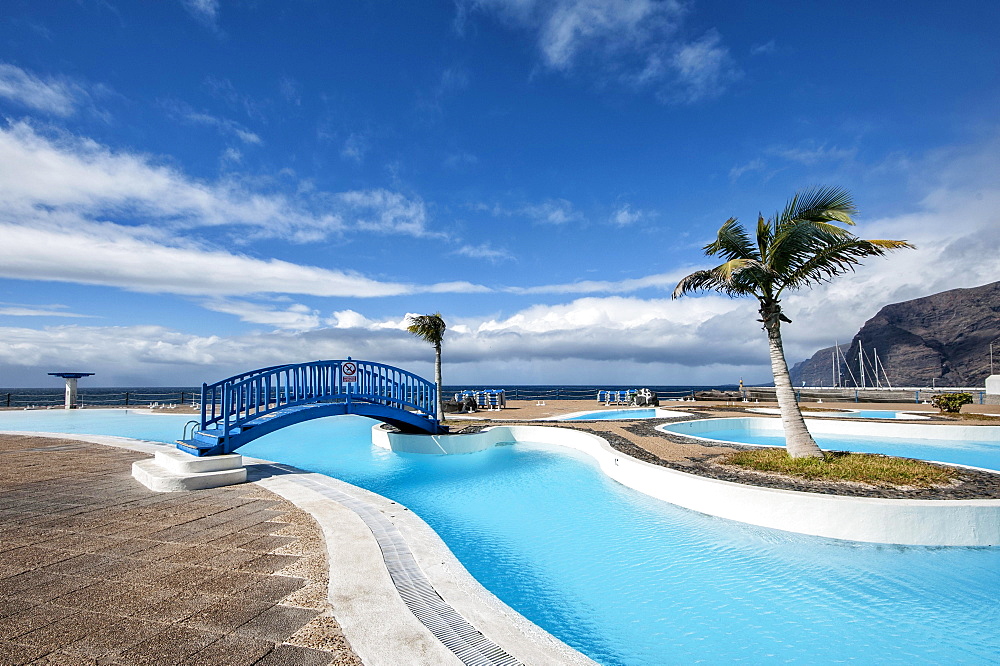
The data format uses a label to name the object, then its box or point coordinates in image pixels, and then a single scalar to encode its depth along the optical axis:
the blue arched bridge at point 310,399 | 9.72
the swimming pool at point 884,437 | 13.55
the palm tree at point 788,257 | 9.25
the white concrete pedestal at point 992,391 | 29.96
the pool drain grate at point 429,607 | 3.13
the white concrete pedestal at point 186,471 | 7.66
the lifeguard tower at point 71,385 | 27.82
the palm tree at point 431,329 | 18.62
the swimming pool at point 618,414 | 23.51
